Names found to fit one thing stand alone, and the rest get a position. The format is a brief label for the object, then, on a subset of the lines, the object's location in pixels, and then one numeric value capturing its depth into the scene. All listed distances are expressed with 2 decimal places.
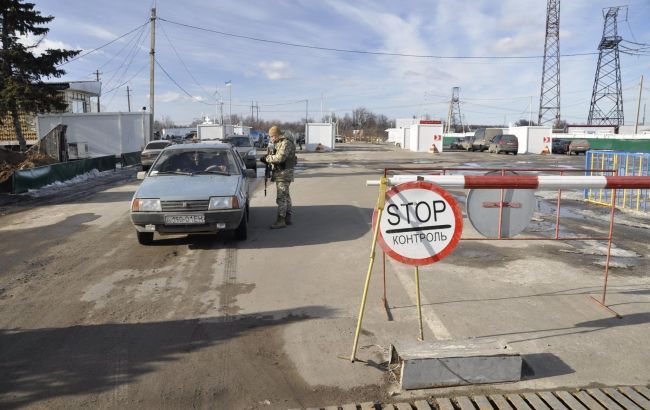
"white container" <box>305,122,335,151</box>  50.25
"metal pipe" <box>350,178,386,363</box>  3.84
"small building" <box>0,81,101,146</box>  34.81
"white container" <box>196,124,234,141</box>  42.77
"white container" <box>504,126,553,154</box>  46.97
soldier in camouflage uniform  8.89
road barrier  4.07
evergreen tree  25.70
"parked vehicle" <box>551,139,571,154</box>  47.00
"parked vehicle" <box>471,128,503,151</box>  49.56
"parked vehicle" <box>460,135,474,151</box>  52.29
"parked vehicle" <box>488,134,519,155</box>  42.19
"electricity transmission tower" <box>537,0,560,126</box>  66.81
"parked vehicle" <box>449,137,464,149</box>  56.38
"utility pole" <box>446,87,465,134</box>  89.82
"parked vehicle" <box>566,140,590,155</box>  43.78
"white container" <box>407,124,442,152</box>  48.66
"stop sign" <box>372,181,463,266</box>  4.07
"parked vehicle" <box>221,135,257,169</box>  22.72
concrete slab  3.54
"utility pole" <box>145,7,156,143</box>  31.77
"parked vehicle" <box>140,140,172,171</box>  24.40
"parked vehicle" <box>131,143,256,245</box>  7.09
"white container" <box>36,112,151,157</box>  33.88
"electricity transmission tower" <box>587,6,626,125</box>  68.06
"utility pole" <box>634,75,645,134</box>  55.56
